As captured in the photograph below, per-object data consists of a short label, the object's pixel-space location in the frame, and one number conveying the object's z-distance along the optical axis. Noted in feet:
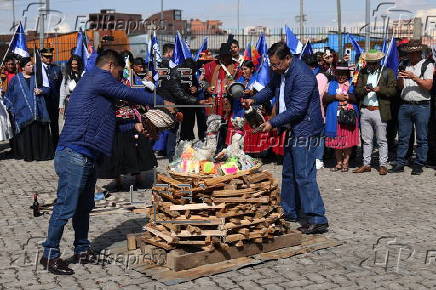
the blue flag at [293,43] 41.18
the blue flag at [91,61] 34.78
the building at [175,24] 109.19
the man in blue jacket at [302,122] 21.93
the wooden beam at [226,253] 18.26
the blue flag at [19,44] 46.23
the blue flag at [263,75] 35.80
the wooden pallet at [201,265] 17.84
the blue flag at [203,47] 50.66
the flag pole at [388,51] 37.42
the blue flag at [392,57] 37.72
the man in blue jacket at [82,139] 18.07
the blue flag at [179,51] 43.27
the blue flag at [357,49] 43.11
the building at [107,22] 112.57
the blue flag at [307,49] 42.02
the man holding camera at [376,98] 34.35
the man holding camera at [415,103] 34.19
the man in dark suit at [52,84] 42.20
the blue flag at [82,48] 44.91
